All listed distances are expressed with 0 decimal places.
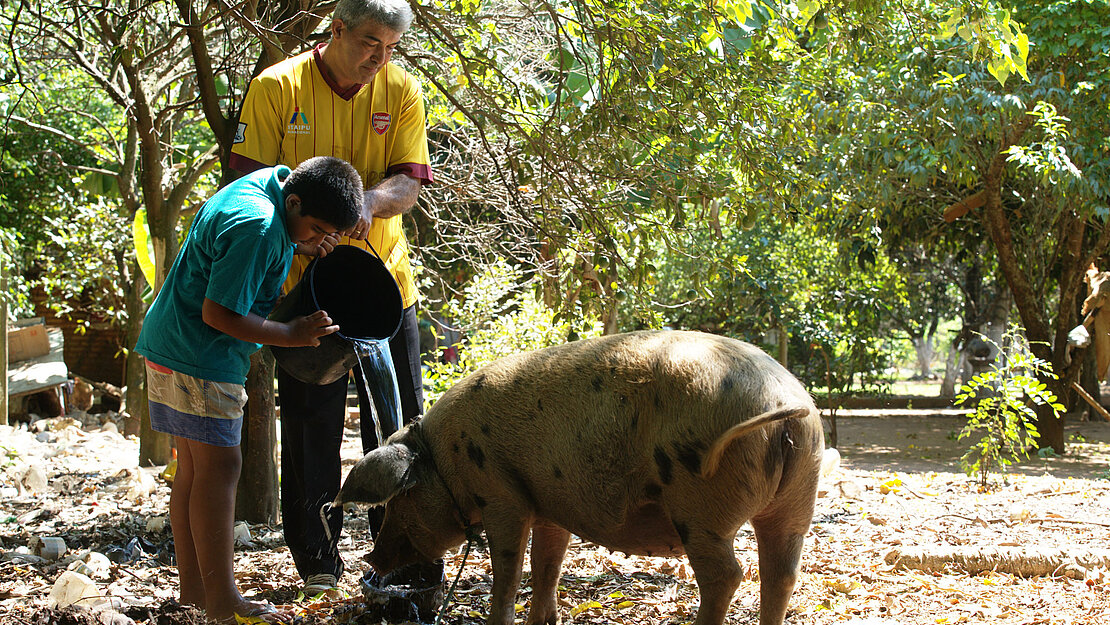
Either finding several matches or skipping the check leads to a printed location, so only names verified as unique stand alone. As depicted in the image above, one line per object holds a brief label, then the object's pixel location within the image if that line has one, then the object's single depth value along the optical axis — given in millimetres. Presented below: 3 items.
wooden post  9547
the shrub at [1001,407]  7082
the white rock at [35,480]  6930
